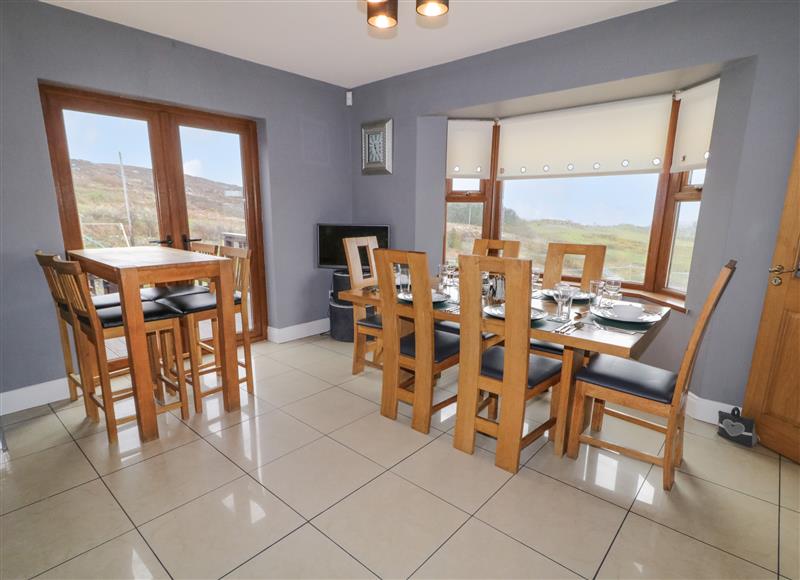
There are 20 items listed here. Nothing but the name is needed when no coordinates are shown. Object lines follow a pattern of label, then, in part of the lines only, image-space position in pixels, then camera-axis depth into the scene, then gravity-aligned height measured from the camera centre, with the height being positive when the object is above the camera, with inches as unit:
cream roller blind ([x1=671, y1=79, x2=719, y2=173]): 110.5 +25.2
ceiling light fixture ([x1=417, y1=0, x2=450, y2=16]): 71.8 +36.4
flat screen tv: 161.0 -8.9
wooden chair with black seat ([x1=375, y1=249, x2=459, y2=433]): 85.4 -30.4
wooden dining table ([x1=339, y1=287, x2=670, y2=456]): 67.7 -21.0
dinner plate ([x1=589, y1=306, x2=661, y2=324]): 76.9 -19.4
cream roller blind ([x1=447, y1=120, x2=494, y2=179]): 156.0 +25.4
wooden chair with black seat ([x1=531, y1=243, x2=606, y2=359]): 97.4 -13.7
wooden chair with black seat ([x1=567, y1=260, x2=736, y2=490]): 68.9 -31.7
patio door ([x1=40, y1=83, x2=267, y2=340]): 112.9 +11.7
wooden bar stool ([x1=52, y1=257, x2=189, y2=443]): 81.5 -25.4
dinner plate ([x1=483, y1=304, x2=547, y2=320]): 80.0 -19.3
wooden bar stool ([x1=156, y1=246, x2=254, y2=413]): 99.8 -24.6
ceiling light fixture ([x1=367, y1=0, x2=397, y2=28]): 73.1 +36.1
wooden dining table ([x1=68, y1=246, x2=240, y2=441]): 82.9 -15.6
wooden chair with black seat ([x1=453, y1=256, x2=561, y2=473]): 72.3 -30.8
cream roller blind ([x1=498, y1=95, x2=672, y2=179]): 126.6 +25.3
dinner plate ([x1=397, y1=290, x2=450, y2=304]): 91.5 -18.8
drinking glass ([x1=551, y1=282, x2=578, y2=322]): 81.4 -17.8
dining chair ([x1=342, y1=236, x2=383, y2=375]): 115.3 -30.5
